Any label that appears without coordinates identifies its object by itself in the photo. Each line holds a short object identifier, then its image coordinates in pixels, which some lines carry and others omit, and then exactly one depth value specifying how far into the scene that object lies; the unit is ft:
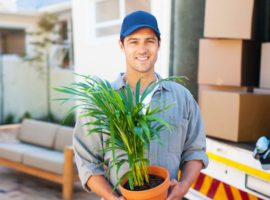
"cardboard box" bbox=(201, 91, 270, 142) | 8.42
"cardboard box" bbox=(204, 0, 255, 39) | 8.45
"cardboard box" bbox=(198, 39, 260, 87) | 8.86
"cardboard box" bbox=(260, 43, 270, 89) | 8.80
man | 5.36
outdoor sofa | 15.52
